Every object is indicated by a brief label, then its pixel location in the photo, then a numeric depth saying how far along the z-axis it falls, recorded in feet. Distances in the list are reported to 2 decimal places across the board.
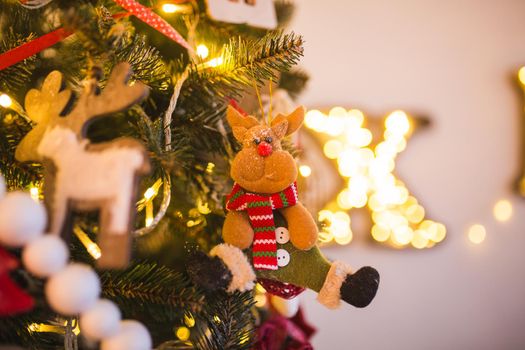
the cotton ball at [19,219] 0.73
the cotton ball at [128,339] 0.78
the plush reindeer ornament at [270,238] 1.13
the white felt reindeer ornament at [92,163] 0.82
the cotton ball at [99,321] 0.77
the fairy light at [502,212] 3.50
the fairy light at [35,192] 1.21
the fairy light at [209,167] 1.58
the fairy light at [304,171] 1.87
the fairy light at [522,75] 3.48
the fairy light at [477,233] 3.47
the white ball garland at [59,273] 0.74
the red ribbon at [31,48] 1.17
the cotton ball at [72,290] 0.74
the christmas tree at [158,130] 1.09
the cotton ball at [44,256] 0.74
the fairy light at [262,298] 2.34
